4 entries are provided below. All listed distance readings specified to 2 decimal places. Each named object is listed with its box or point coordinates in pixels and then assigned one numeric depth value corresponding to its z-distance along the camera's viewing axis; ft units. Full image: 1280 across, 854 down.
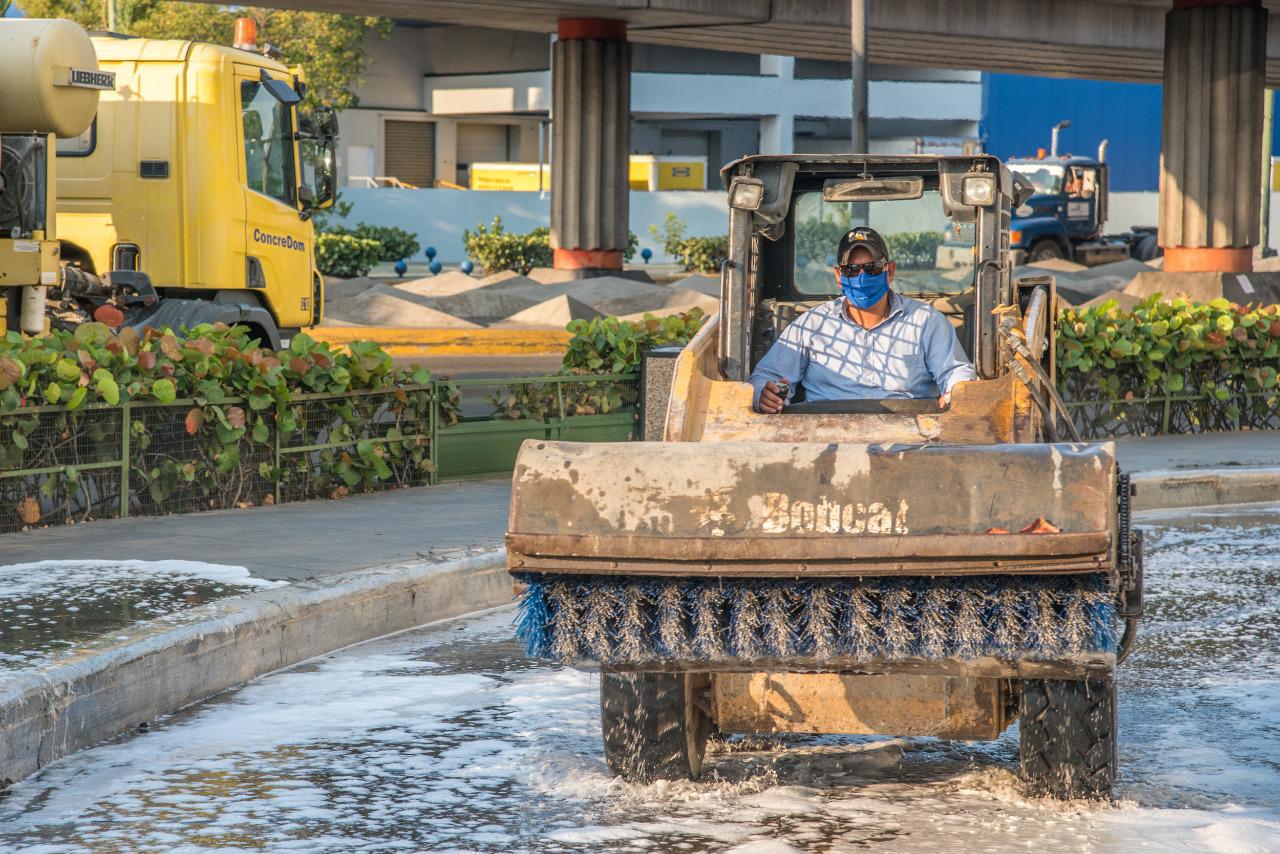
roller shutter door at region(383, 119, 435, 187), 218.79
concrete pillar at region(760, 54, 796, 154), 199.00
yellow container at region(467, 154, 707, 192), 191.83
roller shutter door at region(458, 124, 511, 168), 225.76
